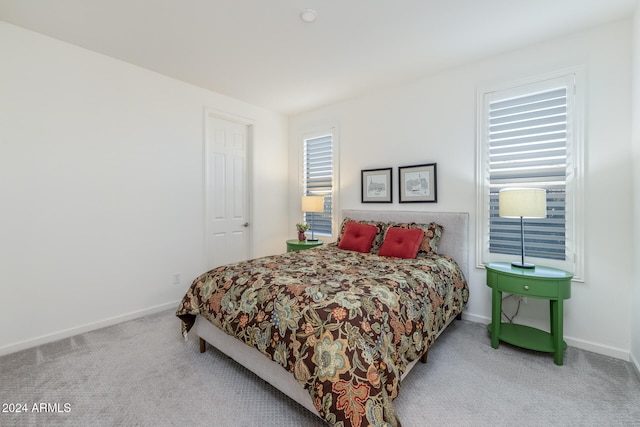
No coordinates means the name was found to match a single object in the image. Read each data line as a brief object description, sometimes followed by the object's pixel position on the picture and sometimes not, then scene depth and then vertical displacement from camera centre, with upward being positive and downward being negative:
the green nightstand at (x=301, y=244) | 3.79 -0.47
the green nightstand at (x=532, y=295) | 2.09 -0.65
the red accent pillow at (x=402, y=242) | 2.71 -0.32
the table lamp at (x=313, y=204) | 3.92 +0.08
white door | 3.67 +0.26
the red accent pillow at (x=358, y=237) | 3.06 -0.31
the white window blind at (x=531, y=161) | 2.45 +0.45
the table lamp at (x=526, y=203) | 2.19 +0.06
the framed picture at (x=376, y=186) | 3.50 +0.31
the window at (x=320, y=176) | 4.13 +0.52
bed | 1.29 -0.65
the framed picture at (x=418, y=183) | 3.14 +0.31
